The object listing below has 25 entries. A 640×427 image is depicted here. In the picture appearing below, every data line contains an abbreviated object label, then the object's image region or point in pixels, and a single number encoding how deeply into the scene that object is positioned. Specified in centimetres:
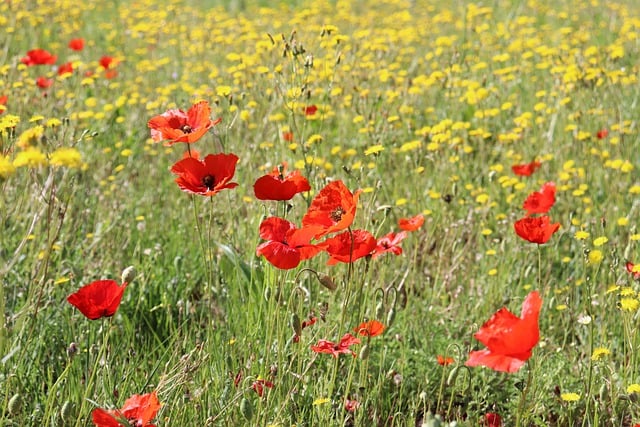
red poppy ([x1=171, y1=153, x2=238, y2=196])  336
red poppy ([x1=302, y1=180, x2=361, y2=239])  332
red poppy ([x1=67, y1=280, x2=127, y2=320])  329
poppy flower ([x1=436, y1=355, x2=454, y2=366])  351
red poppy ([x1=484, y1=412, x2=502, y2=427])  338
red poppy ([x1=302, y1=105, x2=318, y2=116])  411
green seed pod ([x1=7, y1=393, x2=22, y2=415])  328
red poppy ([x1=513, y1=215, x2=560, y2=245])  347
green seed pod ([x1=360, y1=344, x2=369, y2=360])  337
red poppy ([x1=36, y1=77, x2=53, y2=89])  444
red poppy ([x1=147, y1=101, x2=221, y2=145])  337
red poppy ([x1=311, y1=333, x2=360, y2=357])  333
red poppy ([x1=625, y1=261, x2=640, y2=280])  356
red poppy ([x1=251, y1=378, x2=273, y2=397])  332
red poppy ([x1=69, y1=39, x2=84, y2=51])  525
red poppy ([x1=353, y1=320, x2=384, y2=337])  341
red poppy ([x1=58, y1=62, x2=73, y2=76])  463
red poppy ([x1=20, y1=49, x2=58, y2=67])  456
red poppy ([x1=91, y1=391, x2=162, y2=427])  320
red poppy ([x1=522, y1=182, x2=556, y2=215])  374
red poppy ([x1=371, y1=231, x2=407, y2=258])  342
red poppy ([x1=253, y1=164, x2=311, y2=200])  335
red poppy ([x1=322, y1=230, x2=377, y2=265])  330
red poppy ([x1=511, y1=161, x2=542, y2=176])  405
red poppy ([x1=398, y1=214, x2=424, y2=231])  351
